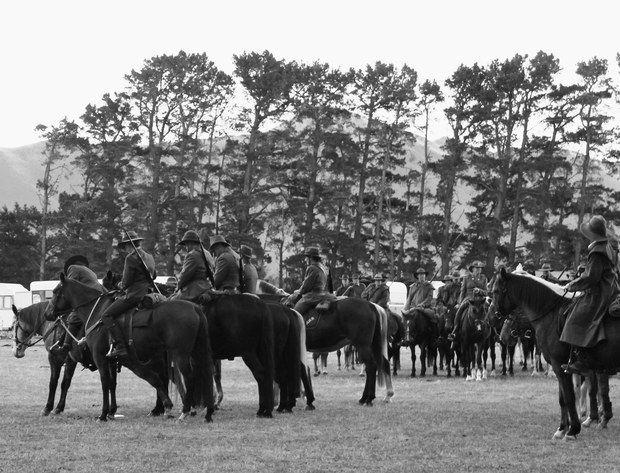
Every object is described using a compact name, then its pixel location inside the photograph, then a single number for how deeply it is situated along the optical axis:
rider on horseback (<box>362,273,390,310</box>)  28.62
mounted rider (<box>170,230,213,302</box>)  16.75
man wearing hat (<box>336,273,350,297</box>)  31.71
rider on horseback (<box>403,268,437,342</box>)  28.39
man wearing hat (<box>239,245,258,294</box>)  18.55
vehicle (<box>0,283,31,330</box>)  54.72
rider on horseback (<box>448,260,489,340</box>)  26.56
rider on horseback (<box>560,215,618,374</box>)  13.55
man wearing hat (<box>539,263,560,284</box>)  22.69
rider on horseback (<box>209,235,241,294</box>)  17.17
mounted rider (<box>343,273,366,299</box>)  30.60
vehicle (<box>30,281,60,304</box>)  52.14
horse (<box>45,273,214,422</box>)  15.62
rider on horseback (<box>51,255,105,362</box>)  17.03
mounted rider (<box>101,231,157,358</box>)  15.86
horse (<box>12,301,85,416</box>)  17.08
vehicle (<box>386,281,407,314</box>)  51.88
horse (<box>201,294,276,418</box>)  16.41
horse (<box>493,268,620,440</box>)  13.59
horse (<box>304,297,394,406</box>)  19.38
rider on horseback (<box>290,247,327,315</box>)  19.58
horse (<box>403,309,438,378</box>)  28.27
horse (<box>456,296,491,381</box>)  25.92
